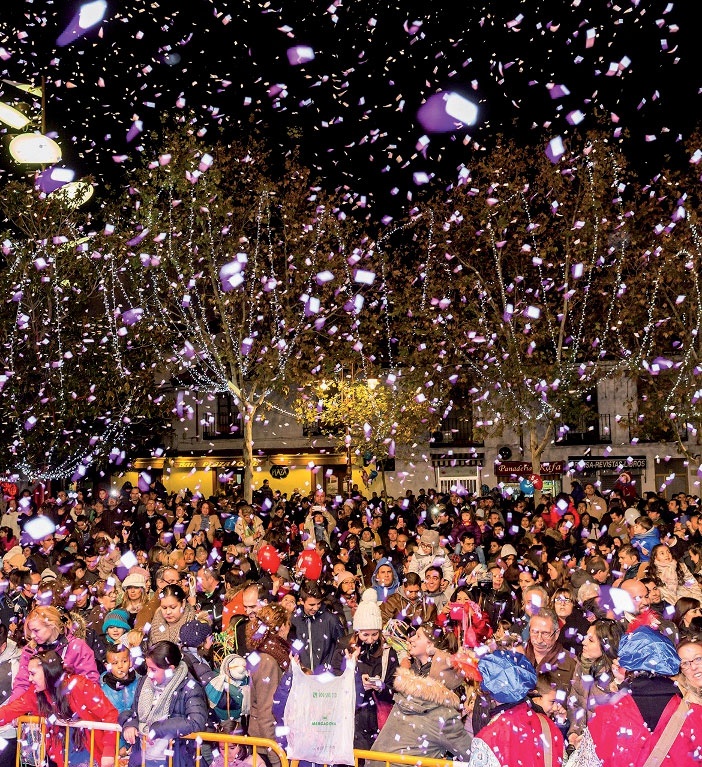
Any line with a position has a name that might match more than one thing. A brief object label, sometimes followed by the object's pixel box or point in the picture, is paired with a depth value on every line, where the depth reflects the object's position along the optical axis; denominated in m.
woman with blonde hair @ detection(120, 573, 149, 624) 9.20
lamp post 19.66
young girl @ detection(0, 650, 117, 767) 5.87
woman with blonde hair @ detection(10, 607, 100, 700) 6.11
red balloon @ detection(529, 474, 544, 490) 24.48
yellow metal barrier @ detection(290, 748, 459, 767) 4.80
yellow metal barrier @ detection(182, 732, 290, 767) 5.38
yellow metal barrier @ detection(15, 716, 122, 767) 5.69
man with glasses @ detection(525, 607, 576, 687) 6.29
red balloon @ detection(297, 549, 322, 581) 11.88
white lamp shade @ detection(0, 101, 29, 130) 21.16
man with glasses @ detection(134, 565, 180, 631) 8.85
